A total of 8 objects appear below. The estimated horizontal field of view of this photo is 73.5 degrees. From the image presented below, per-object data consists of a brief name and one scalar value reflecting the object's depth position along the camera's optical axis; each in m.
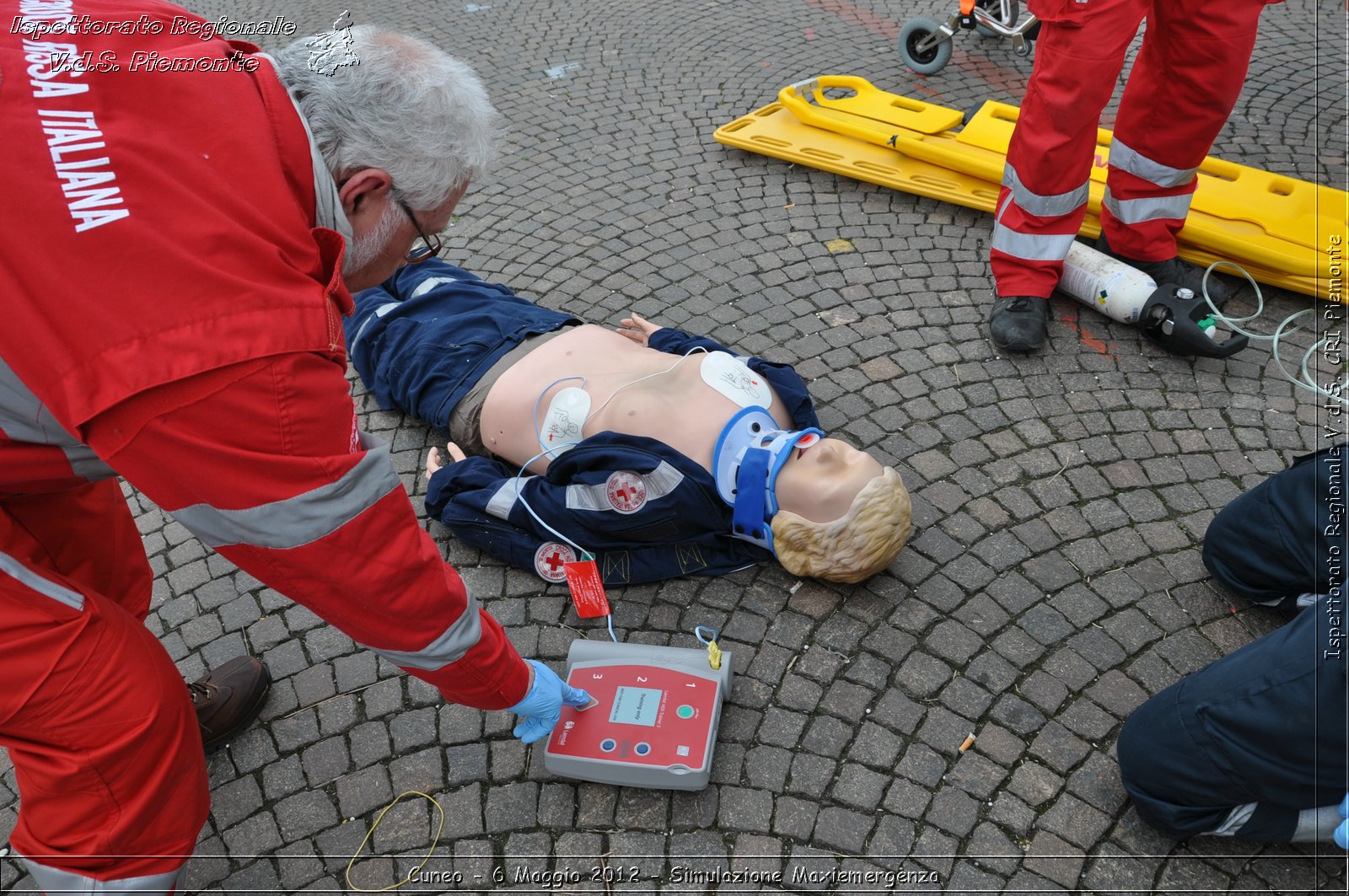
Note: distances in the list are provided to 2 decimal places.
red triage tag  3.09
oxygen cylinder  4.00
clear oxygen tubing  3.76
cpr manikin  3.03
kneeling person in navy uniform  2.04
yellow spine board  4.21
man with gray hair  1.53
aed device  2.56
